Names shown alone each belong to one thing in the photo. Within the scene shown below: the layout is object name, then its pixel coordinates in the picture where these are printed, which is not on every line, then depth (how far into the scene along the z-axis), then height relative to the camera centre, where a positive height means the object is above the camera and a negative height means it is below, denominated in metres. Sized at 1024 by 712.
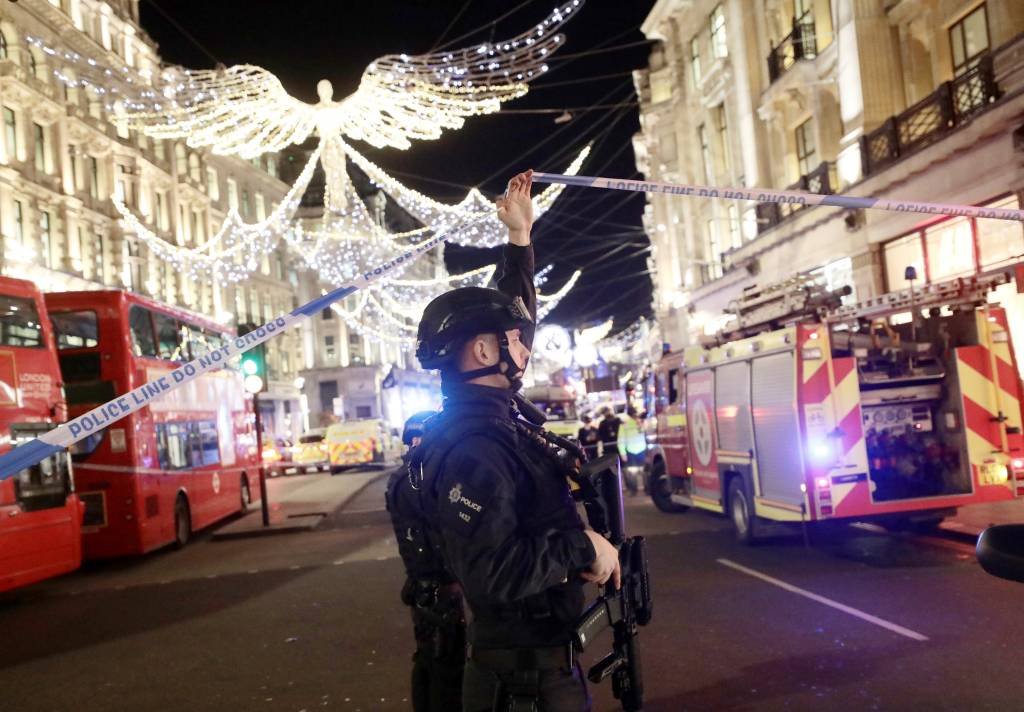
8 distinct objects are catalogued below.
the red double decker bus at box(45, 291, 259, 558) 12.75 +0.05
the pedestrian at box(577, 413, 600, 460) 18.99 -1.00
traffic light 16.34 +1.01
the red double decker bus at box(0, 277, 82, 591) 9.37 -0.27
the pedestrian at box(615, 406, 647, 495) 17.67 -1.09
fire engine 9.38 -0.47
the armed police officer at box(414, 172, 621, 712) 2.39 -0.35
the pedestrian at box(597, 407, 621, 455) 18.77 -0.83
